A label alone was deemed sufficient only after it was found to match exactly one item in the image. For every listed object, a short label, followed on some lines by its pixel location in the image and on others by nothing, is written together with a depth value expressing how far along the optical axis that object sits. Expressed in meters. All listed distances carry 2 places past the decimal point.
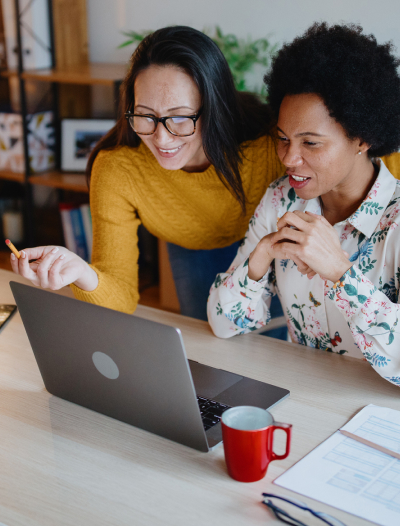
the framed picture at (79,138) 2.99
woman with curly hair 1.06
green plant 2.52
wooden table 0.76
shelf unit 2.70
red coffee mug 0.77
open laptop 0.83
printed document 0.75
